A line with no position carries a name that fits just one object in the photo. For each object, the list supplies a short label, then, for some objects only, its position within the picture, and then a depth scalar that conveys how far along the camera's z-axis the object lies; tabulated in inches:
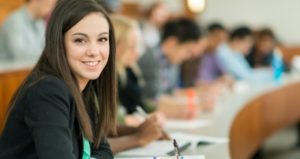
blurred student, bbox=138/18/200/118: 189.1
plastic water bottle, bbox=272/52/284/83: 250.5
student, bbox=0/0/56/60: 179.5
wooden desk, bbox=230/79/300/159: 169.9
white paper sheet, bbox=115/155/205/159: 84.3
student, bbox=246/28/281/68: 363.6
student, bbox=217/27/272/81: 264.9
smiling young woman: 72.0
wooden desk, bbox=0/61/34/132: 126.3
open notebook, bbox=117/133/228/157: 99.1
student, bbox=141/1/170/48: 265.3
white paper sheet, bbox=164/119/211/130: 135.4
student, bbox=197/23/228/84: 268.9
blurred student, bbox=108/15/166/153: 104.3
